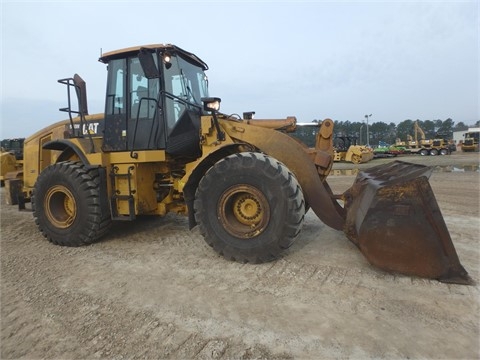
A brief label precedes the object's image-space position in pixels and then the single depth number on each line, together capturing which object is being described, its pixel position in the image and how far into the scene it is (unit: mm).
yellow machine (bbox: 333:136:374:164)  23656
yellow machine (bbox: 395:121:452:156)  33219
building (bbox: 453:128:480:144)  79750
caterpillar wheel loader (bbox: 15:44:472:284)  3338
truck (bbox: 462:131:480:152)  35781
